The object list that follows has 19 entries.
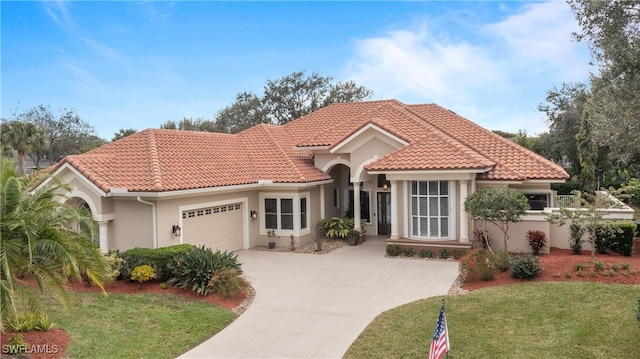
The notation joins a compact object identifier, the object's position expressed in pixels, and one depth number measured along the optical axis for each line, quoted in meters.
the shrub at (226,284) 12.62
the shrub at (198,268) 12.77
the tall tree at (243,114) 55.41
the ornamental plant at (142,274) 13.19
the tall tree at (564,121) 43.56
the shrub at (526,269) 13.05
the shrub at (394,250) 18.36
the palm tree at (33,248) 7.77
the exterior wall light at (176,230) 16.53
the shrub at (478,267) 13.43
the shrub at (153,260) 13.62
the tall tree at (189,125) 59.62
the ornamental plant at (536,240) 16.84
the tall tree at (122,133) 52.95
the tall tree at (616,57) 11.00
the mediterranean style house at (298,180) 16.34
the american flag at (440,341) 7.10
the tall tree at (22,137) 42.09
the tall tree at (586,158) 37.81
